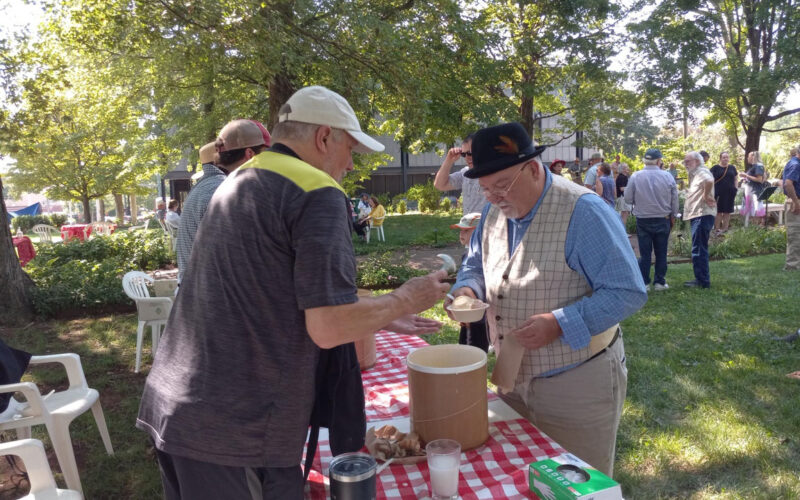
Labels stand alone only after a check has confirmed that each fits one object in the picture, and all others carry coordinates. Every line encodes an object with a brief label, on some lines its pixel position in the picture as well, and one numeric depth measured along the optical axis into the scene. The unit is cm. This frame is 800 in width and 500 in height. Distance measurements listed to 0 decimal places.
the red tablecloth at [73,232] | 1802
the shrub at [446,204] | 2445
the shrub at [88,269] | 779
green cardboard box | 129
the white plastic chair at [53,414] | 298
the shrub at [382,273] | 858
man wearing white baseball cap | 126
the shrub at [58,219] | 3370
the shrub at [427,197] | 2511
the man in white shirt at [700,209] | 743
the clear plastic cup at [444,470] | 144
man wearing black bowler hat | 179
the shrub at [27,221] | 3225
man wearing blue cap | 730
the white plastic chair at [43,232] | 1828
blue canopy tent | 4078
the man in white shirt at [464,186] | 533
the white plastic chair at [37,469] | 228
